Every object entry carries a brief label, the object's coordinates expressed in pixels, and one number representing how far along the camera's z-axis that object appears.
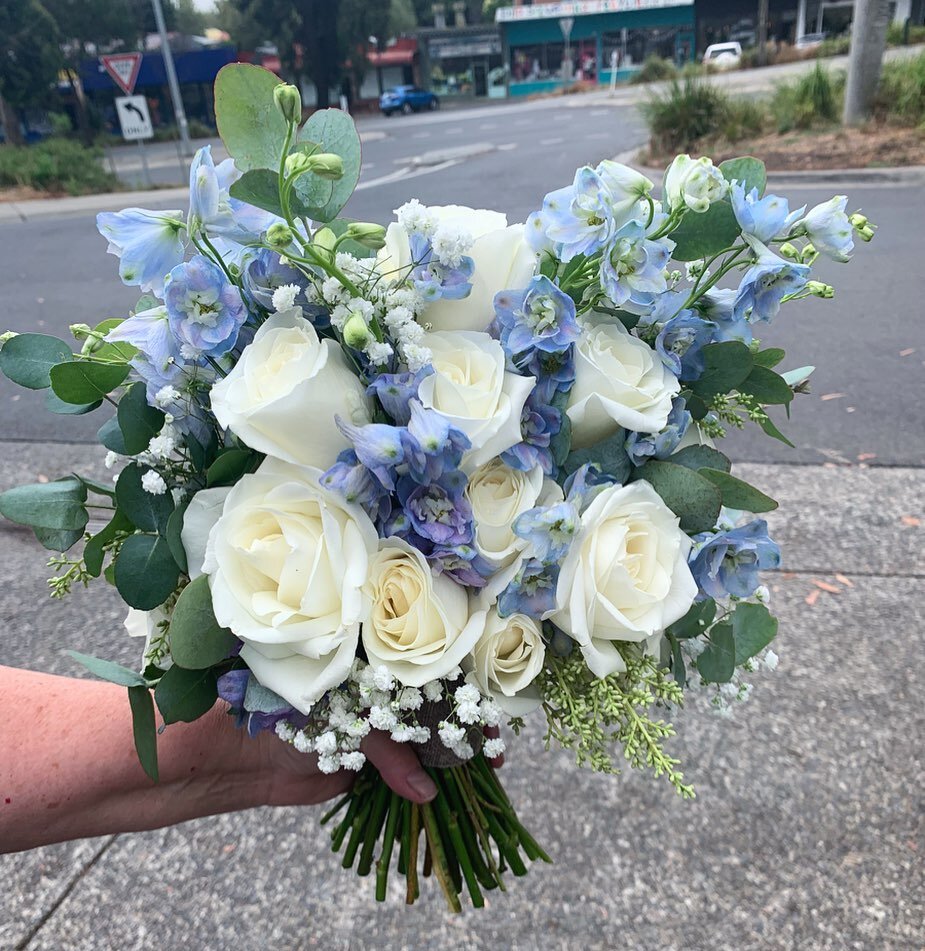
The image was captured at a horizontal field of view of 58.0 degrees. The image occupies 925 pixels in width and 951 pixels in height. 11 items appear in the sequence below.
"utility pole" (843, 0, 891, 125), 11.42
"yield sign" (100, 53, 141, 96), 15.38
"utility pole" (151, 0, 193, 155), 19.10
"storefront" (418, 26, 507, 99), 50.56
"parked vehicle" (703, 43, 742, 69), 38.03
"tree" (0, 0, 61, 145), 31.50
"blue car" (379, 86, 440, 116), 39.53
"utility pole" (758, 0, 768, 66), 34.69
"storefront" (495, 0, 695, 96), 46.72
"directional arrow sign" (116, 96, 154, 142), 15.68
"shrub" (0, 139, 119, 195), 18.20
